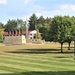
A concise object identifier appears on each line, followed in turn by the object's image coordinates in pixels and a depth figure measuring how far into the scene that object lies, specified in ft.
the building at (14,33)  539.45
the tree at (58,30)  196.34
